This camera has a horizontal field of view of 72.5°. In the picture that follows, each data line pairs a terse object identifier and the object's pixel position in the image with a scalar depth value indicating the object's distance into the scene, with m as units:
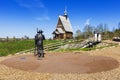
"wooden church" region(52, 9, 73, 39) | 26.05
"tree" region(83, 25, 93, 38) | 31.75
